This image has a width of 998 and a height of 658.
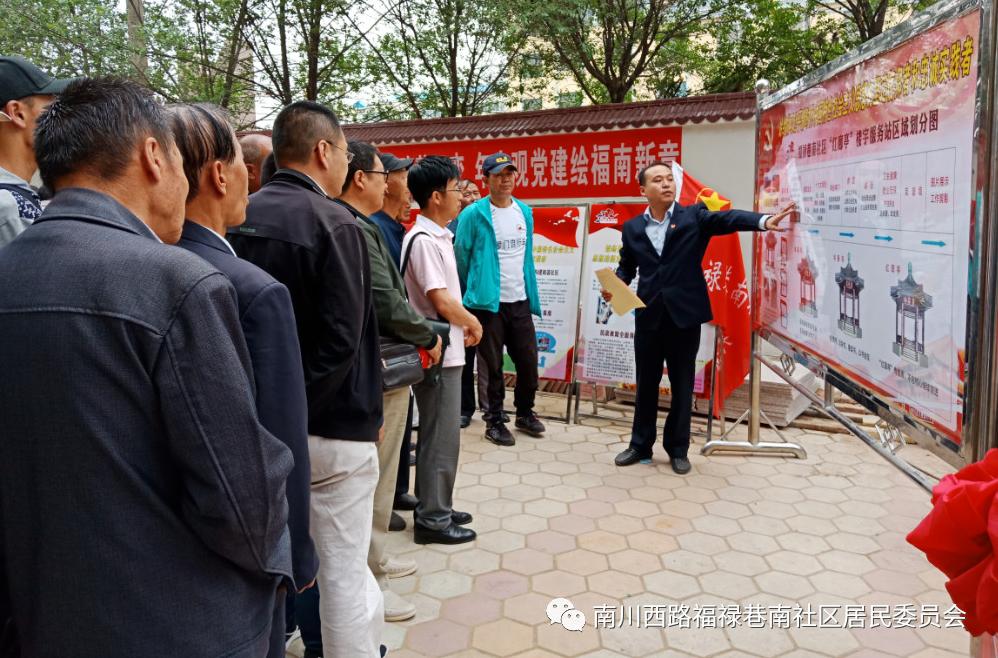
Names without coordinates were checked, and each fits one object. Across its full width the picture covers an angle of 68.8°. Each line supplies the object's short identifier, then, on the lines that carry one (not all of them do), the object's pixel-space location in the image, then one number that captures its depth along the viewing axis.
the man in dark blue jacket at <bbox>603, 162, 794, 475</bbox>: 3.98
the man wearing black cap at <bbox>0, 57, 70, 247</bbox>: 1.91
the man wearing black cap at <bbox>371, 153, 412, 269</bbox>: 3.02
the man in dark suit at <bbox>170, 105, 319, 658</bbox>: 1.30
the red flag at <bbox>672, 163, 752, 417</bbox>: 4.67
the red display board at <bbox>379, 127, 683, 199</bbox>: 6.32
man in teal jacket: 4.48
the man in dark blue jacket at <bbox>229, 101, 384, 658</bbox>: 1.88
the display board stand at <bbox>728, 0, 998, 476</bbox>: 1.69
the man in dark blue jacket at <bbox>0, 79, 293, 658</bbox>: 0.96
